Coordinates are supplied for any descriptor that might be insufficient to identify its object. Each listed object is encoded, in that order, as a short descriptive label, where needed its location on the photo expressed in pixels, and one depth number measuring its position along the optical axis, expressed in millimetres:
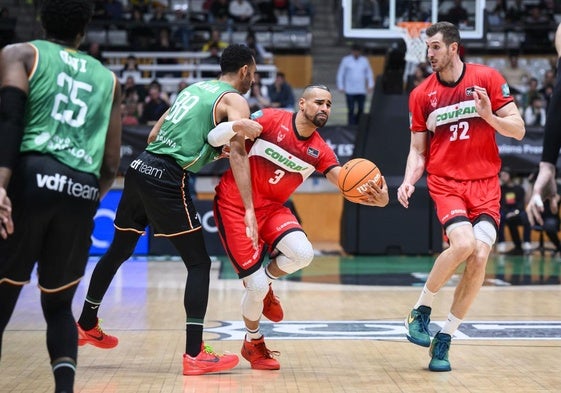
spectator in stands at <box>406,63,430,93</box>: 17541
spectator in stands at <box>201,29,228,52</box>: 22578
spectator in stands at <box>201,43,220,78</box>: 22516
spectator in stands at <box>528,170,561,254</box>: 17188
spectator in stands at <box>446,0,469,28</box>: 16266
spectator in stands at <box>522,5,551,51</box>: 23750
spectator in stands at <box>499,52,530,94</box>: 22719
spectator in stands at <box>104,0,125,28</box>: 23859
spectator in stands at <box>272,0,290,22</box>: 25203
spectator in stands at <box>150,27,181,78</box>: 23328
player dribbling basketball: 6805
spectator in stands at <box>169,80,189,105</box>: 20188
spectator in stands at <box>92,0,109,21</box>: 23859
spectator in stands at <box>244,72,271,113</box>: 19828
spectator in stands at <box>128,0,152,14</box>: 24636
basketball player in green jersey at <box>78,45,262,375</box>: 6461
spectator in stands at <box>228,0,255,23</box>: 24516
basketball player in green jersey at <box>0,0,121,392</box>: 4375
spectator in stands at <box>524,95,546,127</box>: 19609
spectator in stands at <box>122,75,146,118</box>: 20016
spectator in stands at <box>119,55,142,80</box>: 22125
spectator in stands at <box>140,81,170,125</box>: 19375
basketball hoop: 15789
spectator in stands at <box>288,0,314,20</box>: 25297
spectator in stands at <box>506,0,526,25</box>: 24328
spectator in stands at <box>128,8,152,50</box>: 23438
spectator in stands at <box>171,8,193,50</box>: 23500
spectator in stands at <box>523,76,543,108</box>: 20406
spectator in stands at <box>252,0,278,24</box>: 24516
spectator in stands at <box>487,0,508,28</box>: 23906
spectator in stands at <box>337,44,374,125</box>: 21078
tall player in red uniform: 6684
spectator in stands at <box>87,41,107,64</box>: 20562
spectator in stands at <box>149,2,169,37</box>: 23375
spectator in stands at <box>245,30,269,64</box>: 21959
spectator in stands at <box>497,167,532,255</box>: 17922
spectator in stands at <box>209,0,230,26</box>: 24500
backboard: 16172
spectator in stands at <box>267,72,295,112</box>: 20375
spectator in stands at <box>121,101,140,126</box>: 19406
